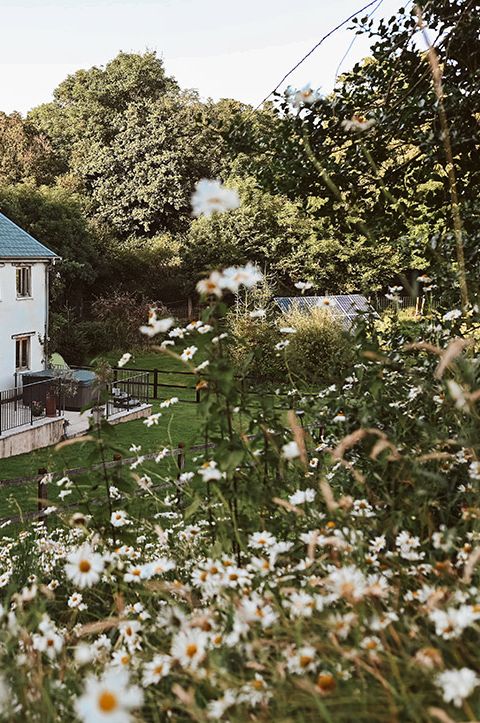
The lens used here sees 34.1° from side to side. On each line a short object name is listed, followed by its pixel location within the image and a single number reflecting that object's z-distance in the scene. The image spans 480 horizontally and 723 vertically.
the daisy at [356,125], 3.66
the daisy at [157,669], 1.62
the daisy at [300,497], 2.31
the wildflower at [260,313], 3.15
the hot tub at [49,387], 20.67
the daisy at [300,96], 4.67
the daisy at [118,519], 2.87
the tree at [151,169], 38.56
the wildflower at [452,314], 3.24
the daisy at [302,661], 1.39
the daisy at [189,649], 1.46
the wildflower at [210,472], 2.29
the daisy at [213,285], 2.23
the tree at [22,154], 38.31
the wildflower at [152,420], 3.10
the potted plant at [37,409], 19.59
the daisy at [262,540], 2.22
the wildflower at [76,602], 2.52
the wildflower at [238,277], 2.25
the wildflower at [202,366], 2.58
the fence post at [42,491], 8.50
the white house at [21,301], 22.44
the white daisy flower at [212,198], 2.08
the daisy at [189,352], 2.71
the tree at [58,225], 29.86
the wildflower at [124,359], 2.80
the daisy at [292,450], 1.83
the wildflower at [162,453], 3.02
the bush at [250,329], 23.58
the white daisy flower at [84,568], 1.89
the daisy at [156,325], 2.46
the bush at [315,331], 26.16
